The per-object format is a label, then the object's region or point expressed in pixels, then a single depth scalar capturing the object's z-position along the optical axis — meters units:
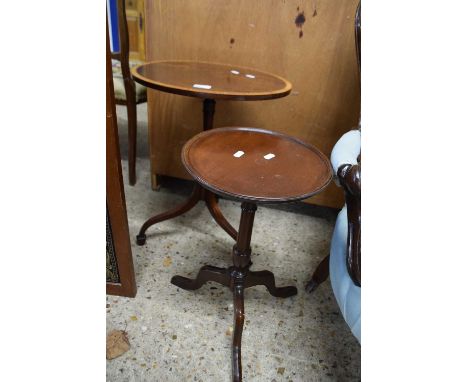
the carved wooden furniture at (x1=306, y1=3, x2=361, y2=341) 0.71
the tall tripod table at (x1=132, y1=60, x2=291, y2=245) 1.15
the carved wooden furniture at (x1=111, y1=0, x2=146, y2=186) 1.74
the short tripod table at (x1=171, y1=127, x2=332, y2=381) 0.89
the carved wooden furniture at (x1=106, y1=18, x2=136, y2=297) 1.00
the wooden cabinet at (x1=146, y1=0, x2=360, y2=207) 1.50
